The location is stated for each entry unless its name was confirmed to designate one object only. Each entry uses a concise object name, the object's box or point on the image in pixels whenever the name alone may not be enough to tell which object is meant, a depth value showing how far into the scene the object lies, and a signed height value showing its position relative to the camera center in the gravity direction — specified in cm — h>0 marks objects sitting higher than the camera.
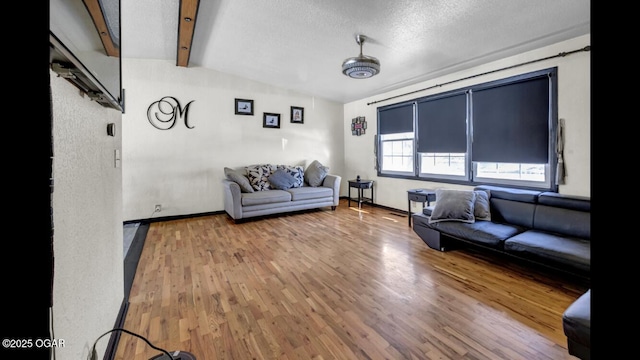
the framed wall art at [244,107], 537 +139
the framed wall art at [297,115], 600 +137
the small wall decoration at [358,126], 610 +116
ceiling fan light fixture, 326 +133
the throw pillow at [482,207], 316 -35
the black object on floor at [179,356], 155 -101
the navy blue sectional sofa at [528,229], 230 -54
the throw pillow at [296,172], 553 +11
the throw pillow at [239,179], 478 -2
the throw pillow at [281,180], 521 -5
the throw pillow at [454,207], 309 -34
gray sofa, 456 -27
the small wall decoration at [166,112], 465 +112
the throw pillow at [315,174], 566 +7
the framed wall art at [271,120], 566 +119
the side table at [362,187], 566 -20
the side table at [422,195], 404 -27
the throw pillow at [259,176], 511 +3
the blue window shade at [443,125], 413 +84
